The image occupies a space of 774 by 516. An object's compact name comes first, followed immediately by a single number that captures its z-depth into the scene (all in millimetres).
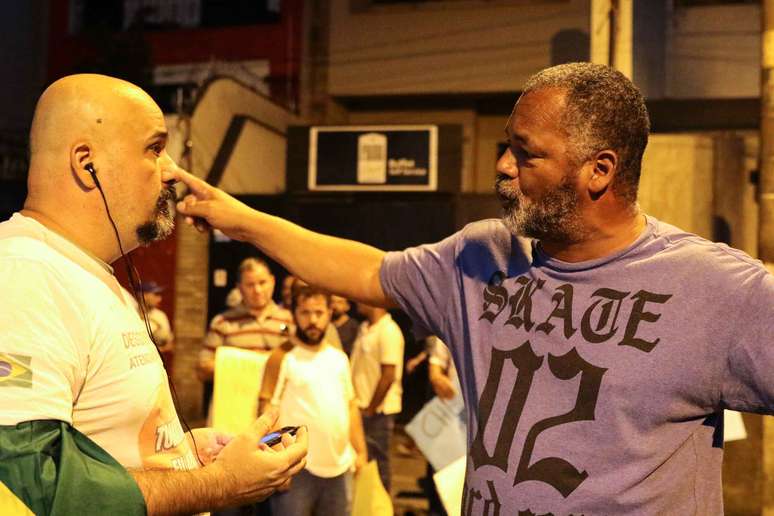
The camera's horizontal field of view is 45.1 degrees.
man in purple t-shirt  2242
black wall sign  13945
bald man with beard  1932
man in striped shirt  7254
